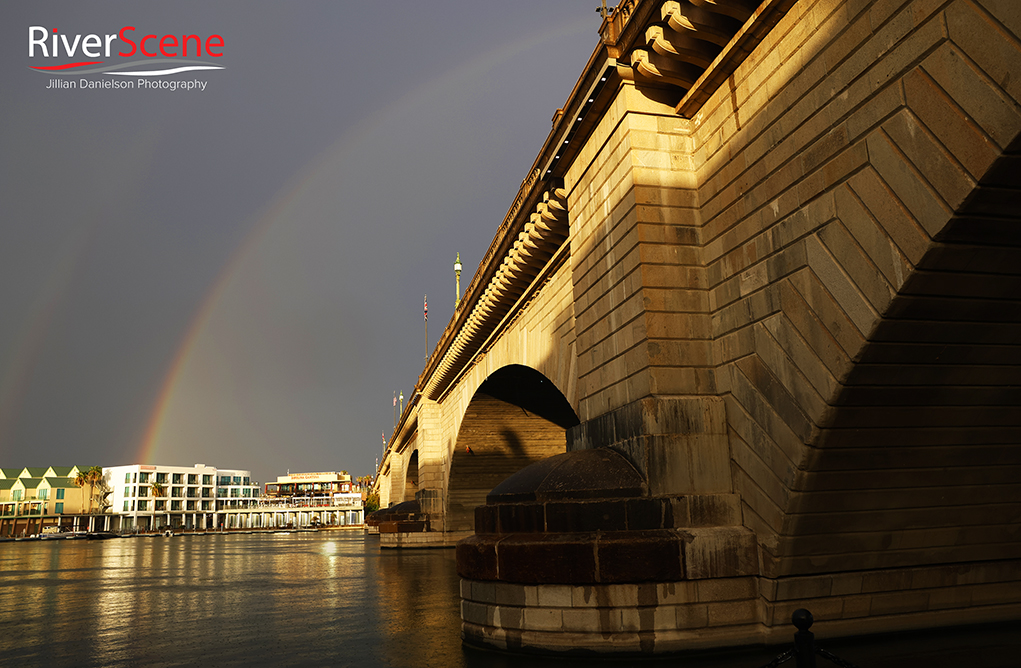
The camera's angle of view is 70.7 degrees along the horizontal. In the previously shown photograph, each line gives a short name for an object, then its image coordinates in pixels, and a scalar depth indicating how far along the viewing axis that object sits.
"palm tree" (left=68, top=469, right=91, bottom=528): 118.44
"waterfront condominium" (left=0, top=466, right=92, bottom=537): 114.25
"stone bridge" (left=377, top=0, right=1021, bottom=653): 6.32
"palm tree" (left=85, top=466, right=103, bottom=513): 119.19
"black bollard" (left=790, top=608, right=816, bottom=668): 5.02
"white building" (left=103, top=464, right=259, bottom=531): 121.06
